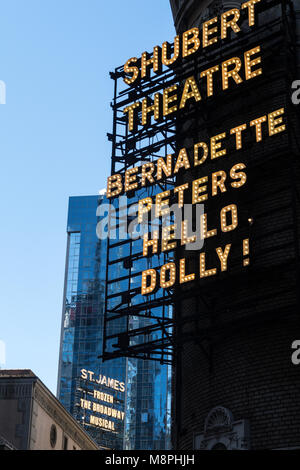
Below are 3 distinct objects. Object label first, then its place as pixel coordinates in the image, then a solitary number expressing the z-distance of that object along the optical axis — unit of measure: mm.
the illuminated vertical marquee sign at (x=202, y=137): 32062
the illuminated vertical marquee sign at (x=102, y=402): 104806
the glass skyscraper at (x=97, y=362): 151625
